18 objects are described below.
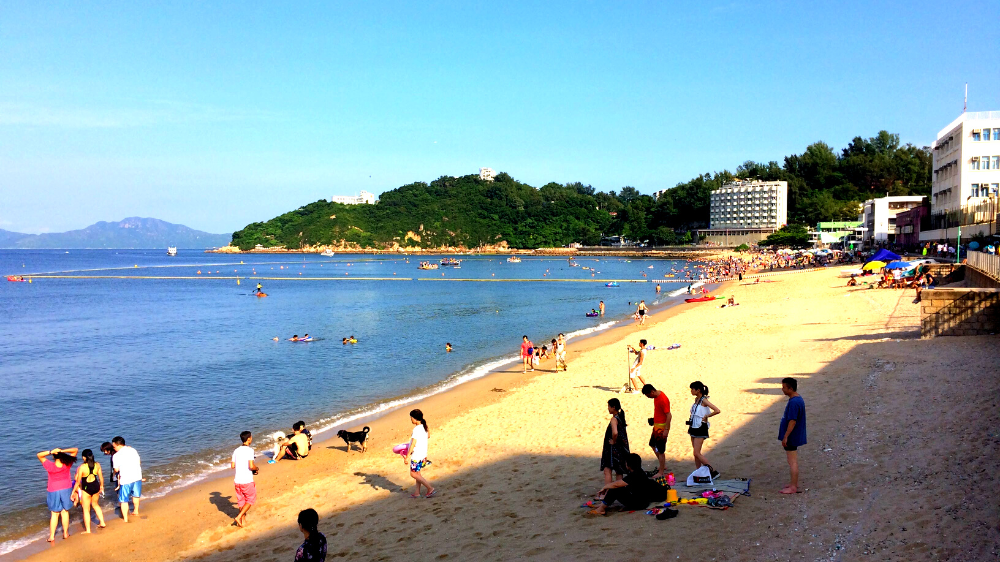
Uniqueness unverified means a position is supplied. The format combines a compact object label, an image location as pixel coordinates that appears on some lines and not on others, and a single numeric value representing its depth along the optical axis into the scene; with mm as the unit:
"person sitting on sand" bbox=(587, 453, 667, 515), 7797
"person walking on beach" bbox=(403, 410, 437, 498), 9555
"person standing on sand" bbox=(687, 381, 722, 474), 8352
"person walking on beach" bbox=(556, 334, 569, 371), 21234
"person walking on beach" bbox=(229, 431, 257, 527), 9508
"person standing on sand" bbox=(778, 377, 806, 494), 7750
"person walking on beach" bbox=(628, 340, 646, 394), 16406
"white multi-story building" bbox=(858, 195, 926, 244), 72312
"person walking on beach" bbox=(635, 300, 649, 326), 32875
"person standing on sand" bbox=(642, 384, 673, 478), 8648
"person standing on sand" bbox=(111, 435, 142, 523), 10242
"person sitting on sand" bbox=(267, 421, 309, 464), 13375
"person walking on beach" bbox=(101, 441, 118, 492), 10984
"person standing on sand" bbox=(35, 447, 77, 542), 9547
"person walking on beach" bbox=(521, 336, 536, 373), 21766
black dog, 13570
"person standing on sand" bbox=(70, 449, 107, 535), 10102
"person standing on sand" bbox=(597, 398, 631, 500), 8047
